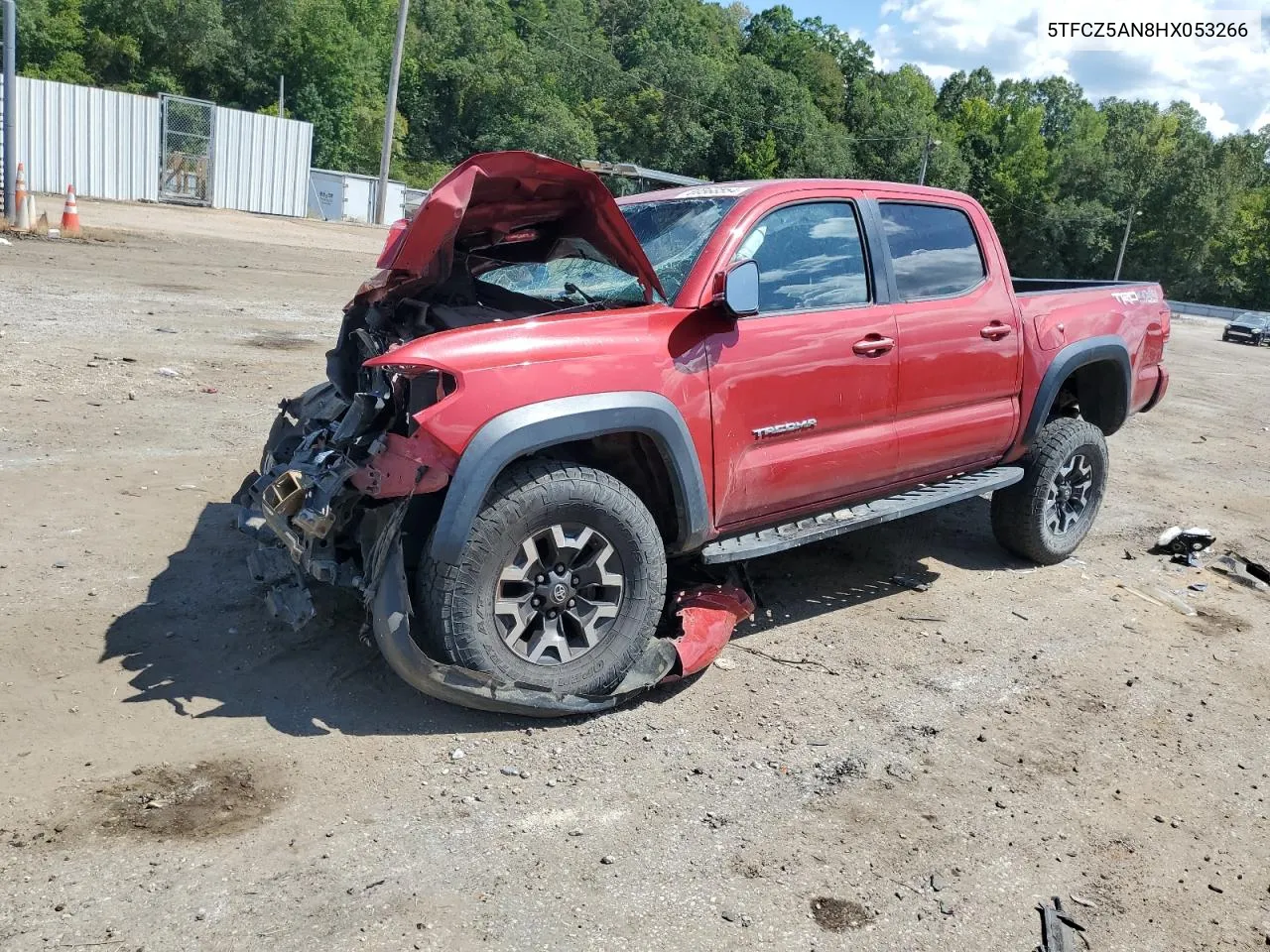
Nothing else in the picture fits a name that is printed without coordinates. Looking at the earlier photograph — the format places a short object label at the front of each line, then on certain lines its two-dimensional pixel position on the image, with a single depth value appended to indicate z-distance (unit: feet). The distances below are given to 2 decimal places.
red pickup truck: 11.71
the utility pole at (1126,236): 239.62
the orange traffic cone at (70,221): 58.29
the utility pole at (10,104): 53.16
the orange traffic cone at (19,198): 56.44
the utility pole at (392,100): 100.85
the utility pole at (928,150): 209.81
